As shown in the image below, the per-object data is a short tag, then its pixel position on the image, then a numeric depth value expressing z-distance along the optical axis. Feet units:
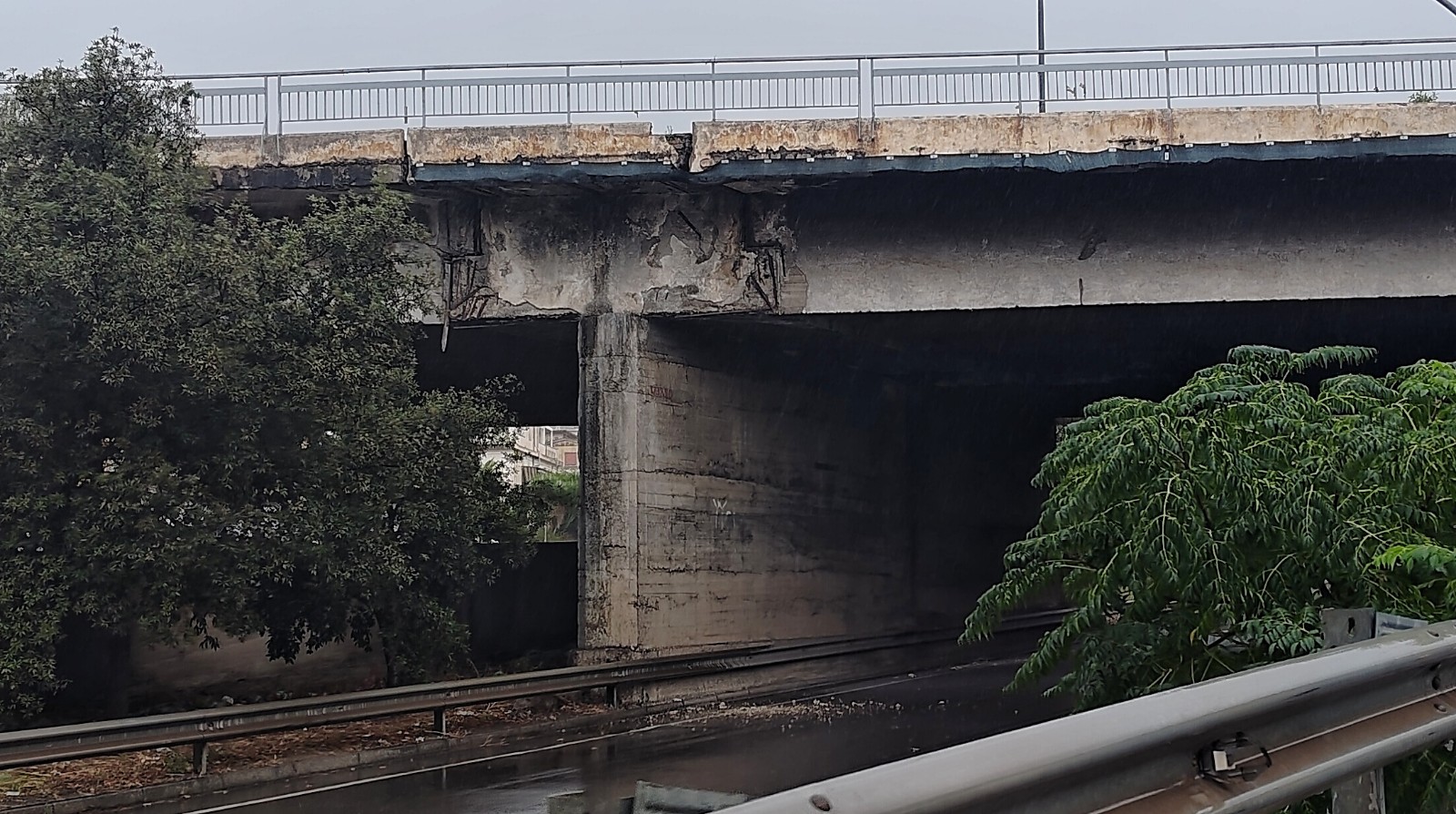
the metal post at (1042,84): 60.29
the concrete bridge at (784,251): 59.67
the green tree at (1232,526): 19.98
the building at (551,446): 294.05
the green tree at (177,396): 45.11
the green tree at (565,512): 162.59
